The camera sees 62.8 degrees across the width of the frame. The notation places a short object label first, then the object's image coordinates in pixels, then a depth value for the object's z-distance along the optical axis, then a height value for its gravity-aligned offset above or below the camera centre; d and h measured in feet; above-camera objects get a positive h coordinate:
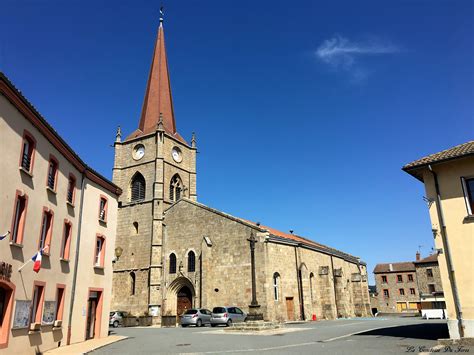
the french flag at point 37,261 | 39.37 +4.51
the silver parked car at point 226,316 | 81.82 -2.96
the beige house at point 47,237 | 37.27 +8.29
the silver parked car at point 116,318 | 99.60 -3.32
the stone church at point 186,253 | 95.55 +12.56
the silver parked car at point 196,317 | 86.48 -3.24
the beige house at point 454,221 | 43.14 +8.26
